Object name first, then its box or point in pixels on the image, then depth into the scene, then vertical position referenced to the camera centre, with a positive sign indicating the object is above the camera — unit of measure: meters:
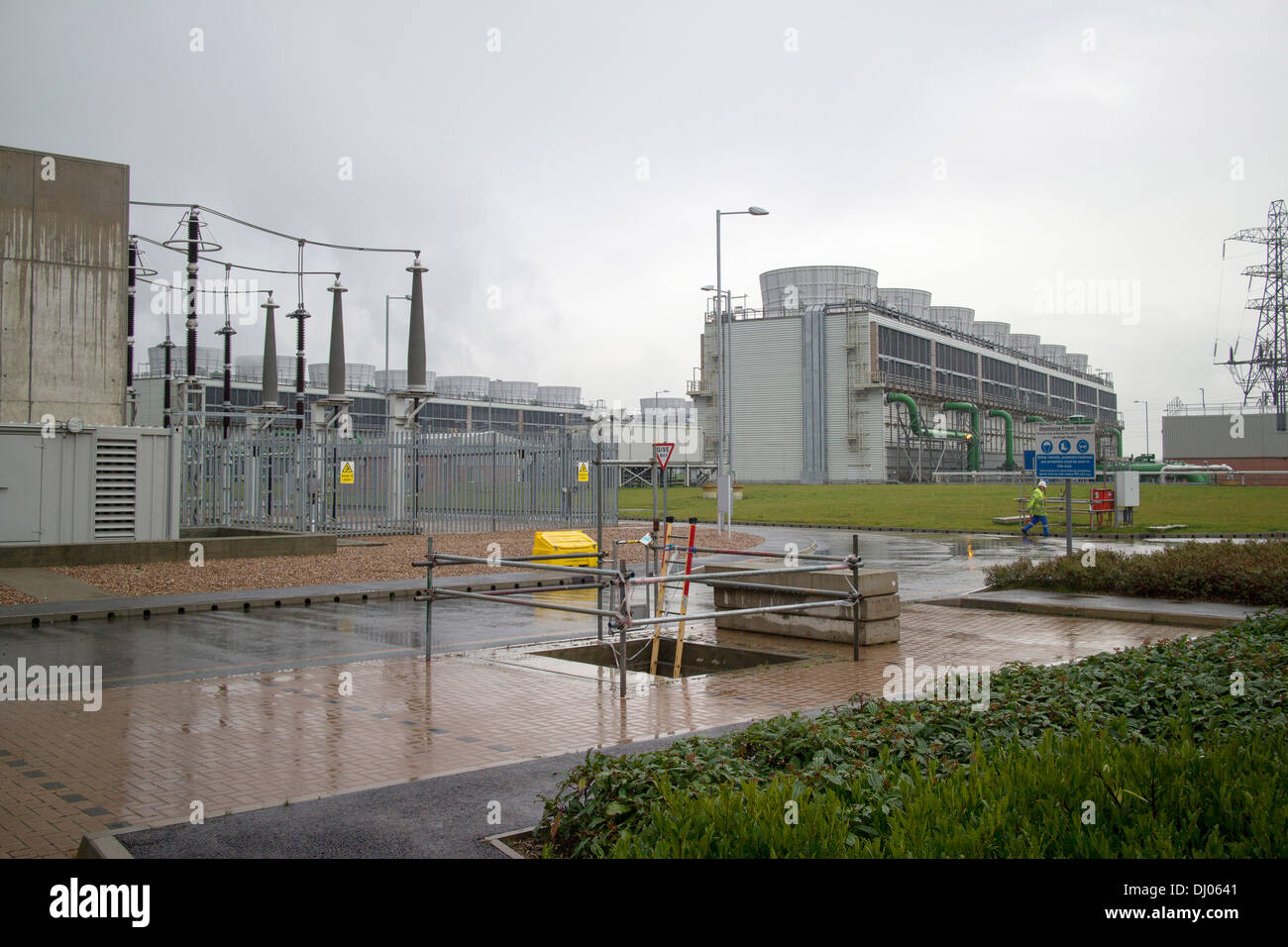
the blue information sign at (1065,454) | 18.97 +0.83
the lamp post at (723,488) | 31.62 +0.35
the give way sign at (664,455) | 22.21 +0.98
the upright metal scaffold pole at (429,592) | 10.56 -0.93
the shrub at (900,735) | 4.82 -1.32
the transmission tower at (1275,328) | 89.31 +14.60
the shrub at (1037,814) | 3.98 -1.26
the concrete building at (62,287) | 22.62 +4.62
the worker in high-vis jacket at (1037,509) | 33.66 -0.29
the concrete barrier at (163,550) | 19.88 -0.98
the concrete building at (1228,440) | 86.44 +5.00
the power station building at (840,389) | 72.81 +7.95
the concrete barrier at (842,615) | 11.67 -1.28
